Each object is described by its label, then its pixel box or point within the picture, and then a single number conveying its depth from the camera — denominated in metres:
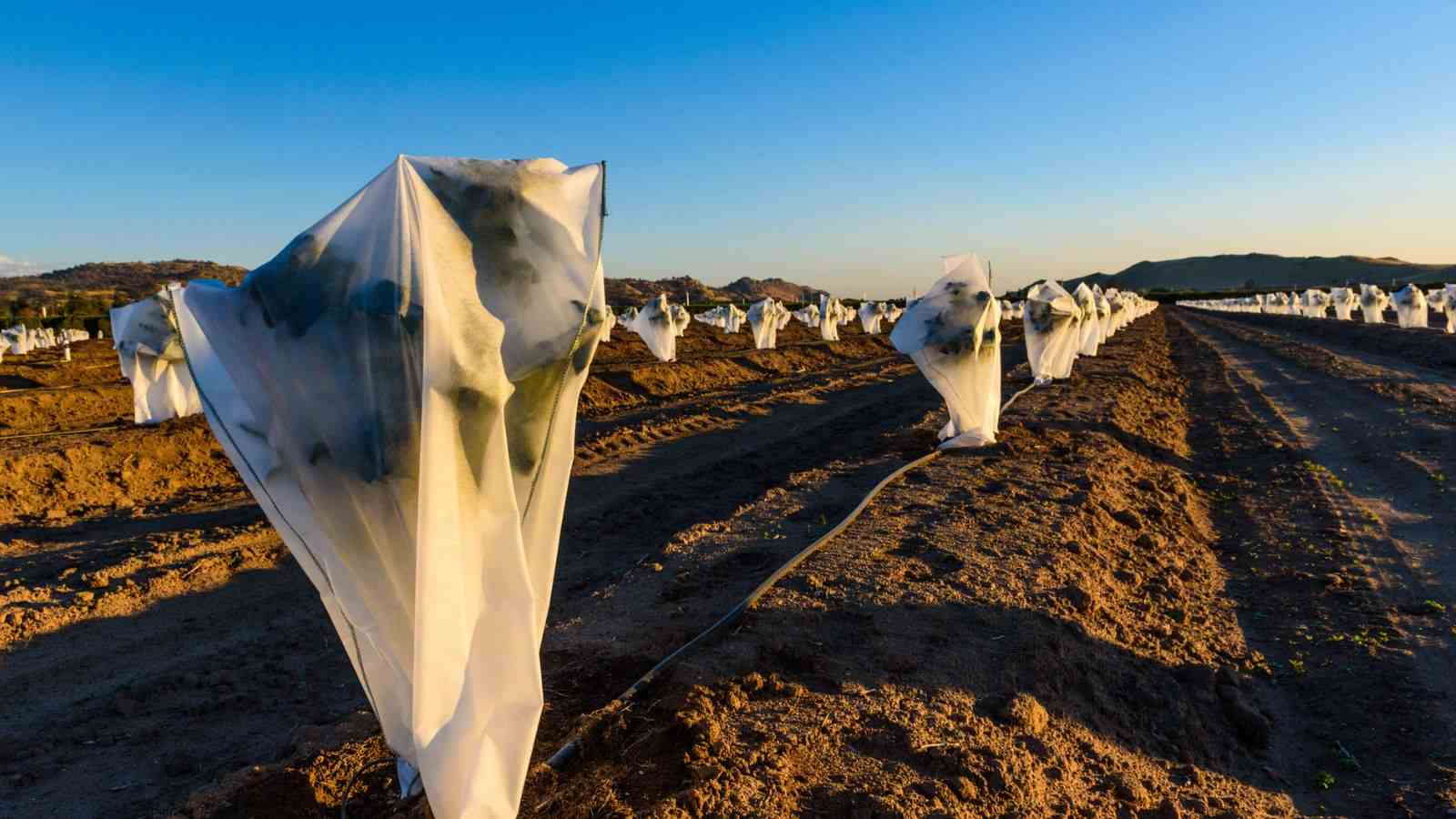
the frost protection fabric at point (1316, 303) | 60.19
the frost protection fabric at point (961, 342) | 10.09
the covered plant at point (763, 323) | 33.12
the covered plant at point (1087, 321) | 23.66
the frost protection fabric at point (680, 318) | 35.94
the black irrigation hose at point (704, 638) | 3.44
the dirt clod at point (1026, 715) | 3.94
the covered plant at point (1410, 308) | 37.44
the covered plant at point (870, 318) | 51.06
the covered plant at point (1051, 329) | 17.16
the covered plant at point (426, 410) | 2.43
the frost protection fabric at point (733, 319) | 48.26
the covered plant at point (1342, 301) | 52.98
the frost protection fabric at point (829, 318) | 40.12
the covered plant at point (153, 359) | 14.59
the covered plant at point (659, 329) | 27.03
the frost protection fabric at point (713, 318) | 54.55
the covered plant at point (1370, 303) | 42.47
